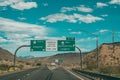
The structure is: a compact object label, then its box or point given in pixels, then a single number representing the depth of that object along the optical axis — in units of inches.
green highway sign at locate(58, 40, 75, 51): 2484.0
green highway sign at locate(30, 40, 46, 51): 2487.7
